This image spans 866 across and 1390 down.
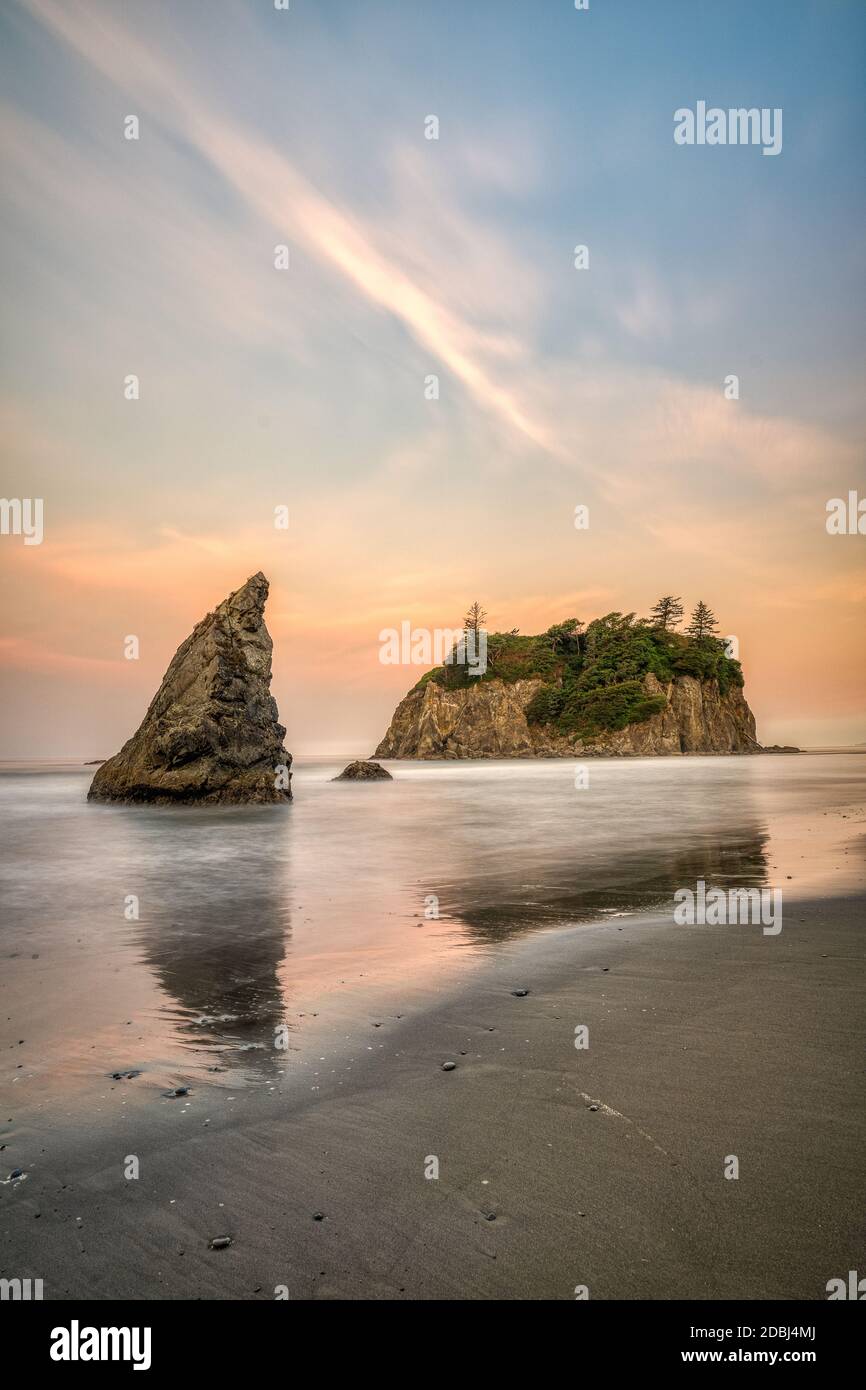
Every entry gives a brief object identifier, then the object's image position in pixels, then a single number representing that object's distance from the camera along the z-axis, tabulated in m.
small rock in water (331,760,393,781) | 54.50
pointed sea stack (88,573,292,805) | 29.55
